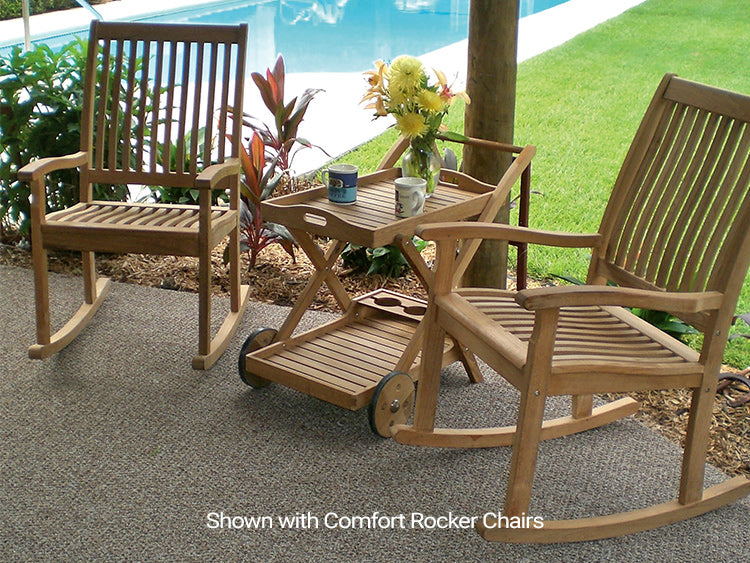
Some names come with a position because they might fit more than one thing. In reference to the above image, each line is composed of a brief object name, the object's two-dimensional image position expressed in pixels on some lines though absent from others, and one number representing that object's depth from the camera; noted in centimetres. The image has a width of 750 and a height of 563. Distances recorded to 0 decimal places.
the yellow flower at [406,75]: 253
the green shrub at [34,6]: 770
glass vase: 271
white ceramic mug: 250
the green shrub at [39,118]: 354
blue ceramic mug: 262
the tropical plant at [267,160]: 351
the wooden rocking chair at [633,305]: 197
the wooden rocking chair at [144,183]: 280
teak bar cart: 247
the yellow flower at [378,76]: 259
